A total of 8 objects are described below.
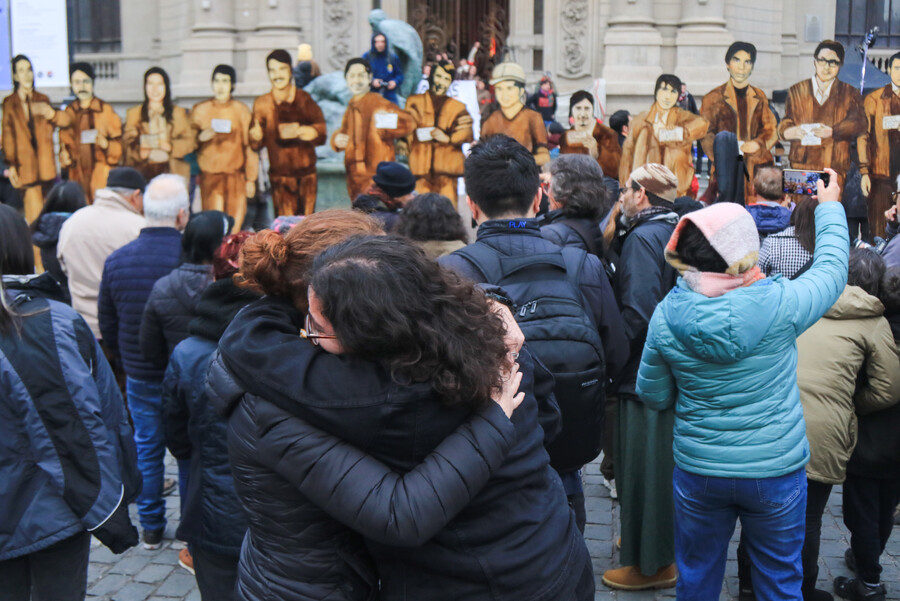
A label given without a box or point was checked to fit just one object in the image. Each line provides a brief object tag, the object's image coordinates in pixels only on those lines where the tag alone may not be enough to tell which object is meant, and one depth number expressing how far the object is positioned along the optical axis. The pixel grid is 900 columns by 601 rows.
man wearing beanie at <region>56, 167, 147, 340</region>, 5.70
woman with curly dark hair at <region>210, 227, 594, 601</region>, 1.88
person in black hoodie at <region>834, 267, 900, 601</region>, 3.99
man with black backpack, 3.17
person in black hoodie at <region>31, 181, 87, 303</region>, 6.25
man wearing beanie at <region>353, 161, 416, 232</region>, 6.01
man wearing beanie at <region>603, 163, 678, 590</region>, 4.12
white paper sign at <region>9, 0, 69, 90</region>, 8.66
